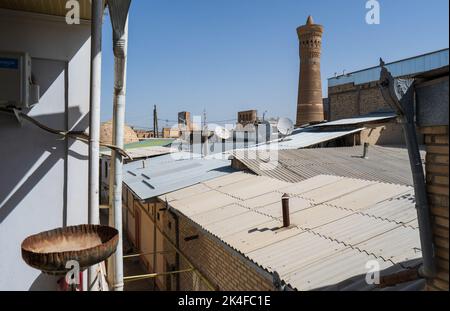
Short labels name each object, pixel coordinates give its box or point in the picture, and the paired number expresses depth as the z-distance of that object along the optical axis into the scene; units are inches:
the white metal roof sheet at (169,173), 377.7
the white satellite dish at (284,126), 606.5
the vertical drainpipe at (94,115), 127.1
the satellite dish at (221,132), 646.5
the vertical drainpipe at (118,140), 140.6
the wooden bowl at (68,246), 90.0
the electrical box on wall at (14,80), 137.9
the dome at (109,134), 1005.2
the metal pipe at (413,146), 85.0
